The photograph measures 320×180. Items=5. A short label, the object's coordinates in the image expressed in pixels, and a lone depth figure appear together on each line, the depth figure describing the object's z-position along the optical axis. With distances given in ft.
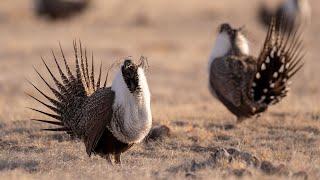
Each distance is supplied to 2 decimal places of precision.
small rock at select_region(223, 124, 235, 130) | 52.08
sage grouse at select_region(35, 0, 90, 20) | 146.20
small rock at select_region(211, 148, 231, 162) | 38.71
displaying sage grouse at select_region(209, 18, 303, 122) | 51.21
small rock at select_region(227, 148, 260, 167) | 38.68
